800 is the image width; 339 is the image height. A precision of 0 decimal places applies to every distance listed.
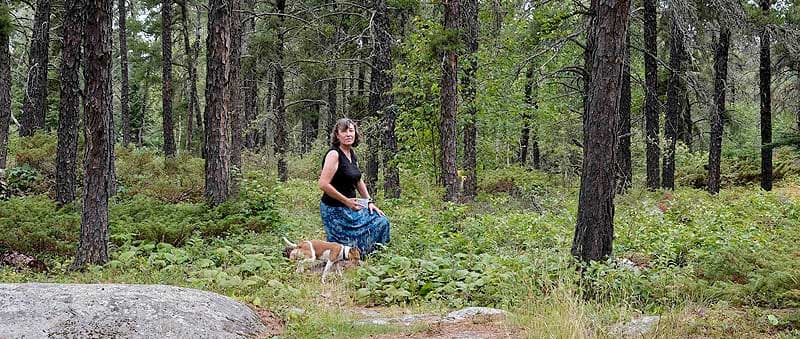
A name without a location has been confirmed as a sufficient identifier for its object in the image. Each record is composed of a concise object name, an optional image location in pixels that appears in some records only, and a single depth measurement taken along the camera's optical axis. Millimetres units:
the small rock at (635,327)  4449
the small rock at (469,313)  5358
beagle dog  7394
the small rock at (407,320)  5371
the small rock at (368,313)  5895
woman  7801
